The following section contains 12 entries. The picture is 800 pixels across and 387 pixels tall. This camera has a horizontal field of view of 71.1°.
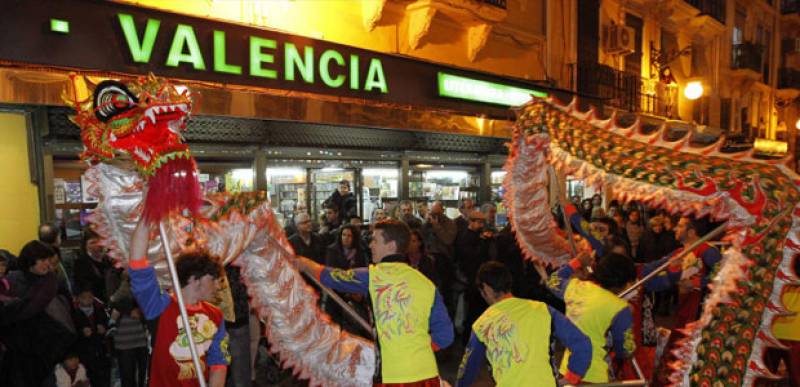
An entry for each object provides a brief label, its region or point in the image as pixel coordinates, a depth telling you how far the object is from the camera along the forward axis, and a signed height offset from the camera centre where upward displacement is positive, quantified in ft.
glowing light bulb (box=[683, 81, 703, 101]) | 51.44 +7.41
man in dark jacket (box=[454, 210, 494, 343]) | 24.32 -3.69
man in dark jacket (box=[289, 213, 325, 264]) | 21.57 -2.61
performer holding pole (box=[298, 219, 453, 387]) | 10.38 -2.60
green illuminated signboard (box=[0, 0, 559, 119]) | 17.87 +4.80
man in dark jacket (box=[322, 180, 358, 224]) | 30.07 -1.45
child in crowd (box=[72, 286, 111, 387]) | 16.48 -4.76
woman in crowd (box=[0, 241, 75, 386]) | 14.87 -3.93
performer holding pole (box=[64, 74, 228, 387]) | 8.73 -0.30
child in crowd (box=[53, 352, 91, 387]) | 16.05 -5.63
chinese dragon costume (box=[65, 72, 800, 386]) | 8.77 -0.65
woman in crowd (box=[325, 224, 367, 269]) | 21.25 -2.91
